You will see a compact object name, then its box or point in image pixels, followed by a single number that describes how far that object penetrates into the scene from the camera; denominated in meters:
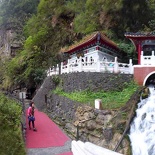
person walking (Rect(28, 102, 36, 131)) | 8.11
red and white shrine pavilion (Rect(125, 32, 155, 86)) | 9.54
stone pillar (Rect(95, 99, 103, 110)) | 7.66
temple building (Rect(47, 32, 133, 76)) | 9.56
